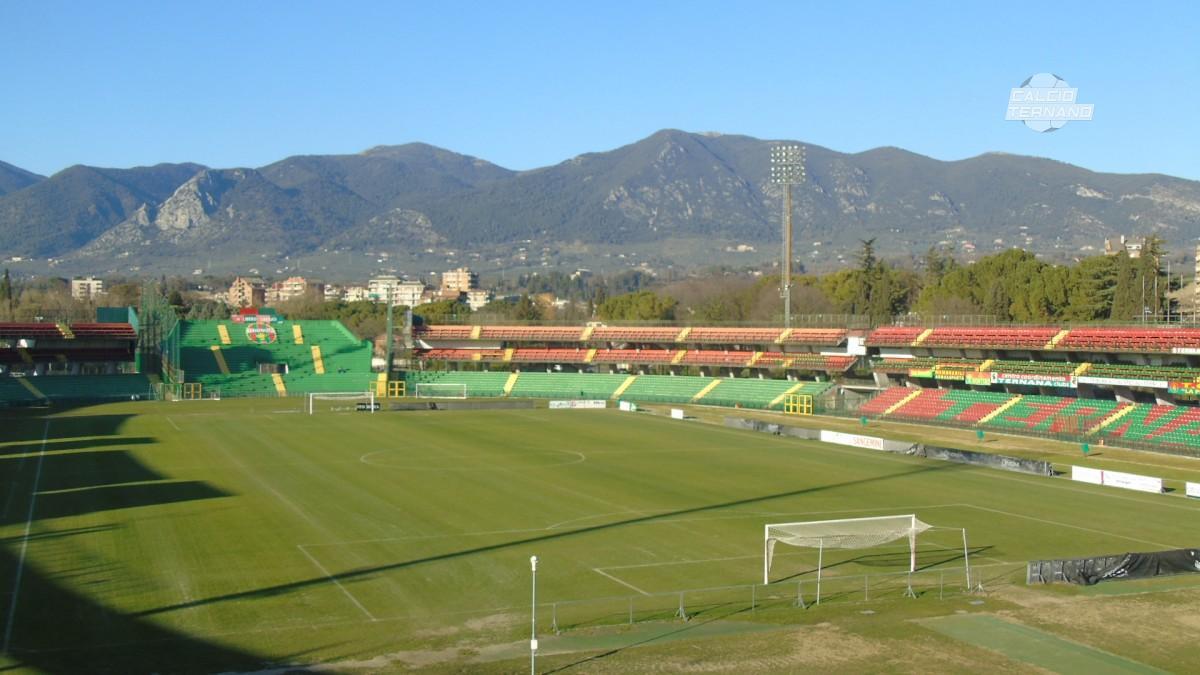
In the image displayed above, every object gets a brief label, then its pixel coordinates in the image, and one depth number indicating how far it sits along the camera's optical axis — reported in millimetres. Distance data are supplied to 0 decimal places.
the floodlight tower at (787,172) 101562
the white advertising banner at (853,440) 61259
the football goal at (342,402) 82362
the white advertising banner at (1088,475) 48847
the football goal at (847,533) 29250
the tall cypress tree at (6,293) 150500
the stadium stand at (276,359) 98000
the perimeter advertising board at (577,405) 86438
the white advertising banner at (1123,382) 63969
